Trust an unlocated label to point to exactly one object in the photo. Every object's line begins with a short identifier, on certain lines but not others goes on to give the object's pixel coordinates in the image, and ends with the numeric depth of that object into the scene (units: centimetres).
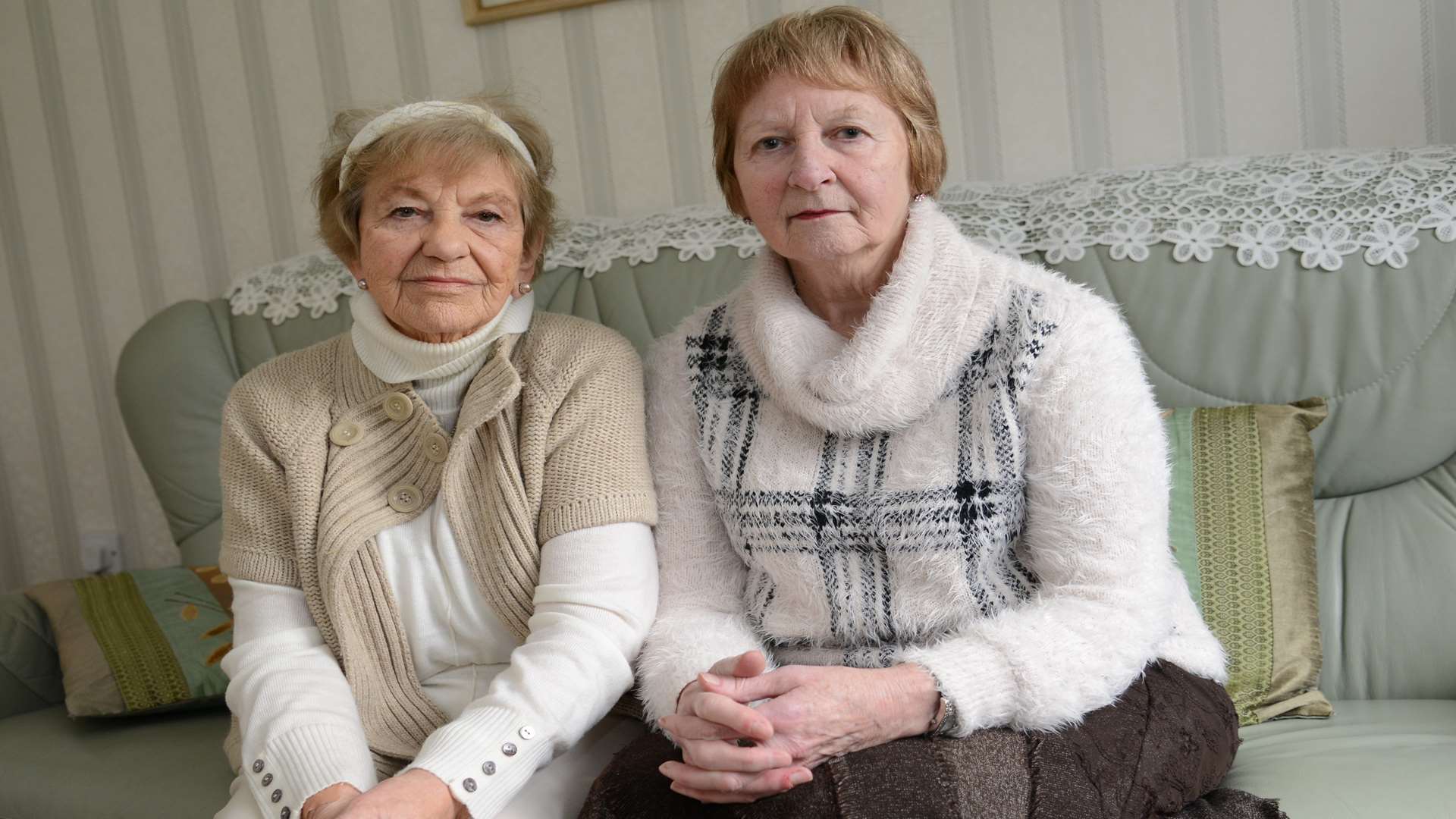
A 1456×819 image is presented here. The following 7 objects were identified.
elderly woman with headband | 130
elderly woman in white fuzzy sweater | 110
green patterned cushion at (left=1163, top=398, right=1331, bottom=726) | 147
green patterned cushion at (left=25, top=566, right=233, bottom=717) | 170
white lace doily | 160
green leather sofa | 151
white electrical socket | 271
